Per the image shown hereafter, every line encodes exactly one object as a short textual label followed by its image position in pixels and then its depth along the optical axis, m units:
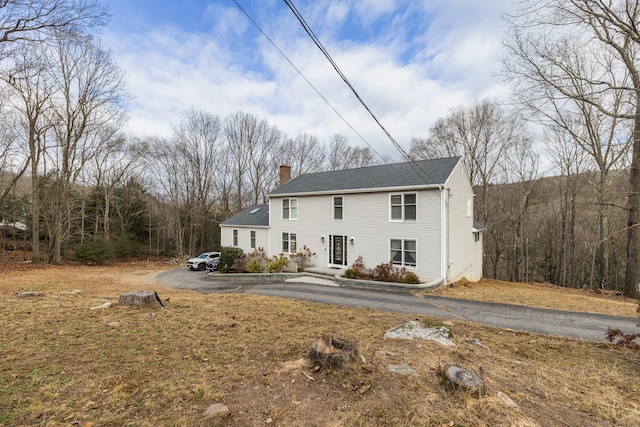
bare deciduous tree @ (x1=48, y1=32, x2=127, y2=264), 19.19
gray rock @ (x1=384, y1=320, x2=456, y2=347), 5.27
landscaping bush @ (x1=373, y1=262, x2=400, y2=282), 13.62
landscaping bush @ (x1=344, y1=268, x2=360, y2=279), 14.43
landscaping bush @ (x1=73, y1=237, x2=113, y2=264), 21.81
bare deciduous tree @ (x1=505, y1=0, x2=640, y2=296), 9.79
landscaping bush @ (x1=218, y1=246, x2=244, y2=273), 18.14
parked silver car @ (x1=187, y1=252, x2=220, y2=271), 21.14
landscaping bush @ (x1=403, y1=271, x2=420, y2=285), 12.99
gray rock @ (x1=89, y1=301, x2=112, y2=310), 6.82
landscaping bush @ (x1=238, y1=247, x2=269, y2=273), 17.19
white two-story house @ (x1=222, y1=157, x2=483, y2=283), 13.51
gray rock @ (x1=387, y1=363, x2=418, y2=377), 3.83
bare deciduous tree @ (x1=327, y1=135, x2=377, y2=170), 35.12
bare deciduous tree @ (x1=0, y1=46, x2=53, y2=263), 17.42
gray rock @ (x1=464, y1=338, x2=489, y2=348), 5.24
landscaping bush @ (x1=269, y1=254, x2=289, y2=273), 16.69
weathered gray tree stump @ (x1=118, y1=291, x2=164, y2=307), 7.13
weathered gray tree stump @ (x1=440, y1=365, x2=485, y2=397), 3.30
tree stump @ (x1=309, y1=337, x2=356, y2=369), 3.73
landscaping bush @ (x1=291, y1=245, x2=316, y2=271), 17.44
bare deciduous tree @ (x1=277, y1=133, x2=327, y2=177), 33.47
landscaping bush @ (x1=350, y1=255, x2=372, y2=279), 14.48
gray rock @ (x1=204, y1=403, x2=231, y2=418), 2.87
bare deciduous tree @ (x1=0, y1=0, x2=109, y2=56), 8.64
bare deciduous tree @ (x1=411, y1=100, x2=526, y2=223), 24.92
